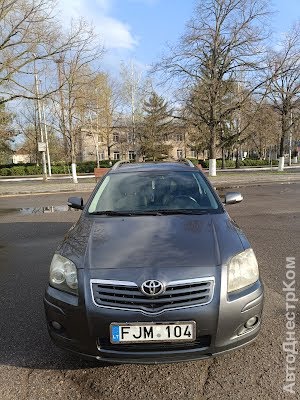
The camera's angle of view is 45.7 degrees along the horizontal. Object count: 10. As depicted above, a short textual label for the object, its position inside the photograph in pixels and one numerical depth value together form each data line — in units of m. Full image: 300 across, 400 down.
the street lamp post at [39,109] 22.27
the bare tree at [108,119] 44.90
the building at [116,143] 54.59
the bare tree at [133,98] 46.41
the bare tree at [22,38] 18.19
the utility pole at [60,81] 21.25
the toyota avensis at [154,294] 2.46
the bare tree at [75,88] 22.62
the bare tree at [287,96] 28.11
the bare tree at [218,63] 24.91
